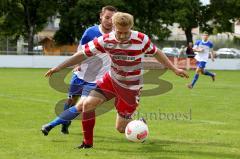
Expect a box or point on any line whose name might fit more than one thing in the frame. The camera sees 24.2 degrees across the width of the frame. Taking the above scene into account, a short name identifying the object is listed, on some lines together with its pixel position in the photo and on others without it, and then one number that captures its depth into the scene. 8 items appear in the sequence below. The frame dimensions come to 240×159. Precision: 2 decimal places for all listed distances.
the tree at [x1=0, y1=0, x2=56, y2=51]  49.06
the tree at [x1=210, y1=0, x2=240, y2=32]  54.53
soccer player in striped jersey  7.60
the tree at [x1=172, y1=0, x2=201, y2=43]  50.44
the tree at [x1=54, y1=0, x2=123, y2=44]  48.03
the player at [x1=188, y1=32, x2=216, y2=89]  23.62
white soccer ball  7.71
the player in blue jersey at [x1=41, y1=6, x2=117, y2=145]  8.77
